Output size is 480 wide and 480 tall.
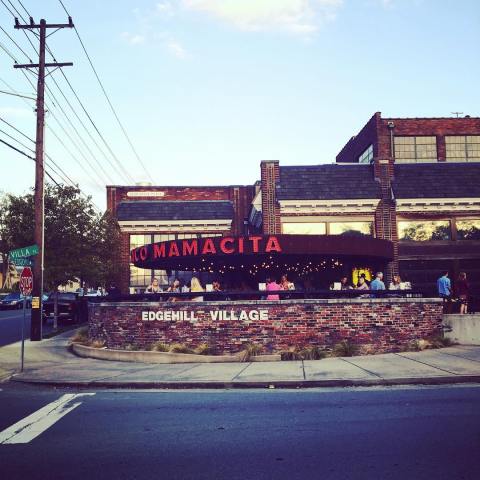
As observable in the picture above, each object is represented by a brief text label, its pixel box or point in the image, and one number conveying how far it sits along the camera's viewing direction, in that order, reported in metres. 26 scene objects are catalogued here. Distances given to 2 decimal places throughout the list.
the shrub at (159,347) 14.48
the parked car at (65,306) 29.03
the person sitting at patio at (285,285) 16.84
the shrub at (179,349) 14.33
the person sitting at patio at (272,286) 16.35
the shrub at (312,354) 13.48
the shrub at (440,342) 14.61
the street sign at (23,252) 13.56
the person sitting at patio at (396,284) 18.39
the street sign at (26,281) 13.10
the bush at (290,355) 13.55
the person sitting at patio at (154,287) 17.59
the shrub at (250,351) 13.74
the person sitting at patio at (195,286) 16.84
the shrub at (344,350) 13.75
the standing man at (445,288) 18.00
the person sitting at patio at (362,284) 17.16
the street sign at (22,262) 13.56
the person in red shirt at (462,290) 17.67
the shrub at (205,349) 14.23
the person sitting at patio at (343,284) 18.16
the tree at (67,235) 26.14
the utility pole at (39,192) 19.86
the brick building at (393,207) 25.62
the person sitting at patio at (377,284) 16.56
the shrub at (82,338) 17.49
